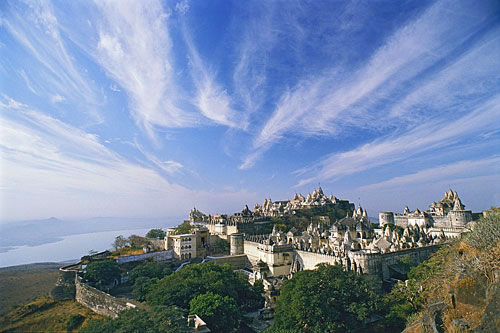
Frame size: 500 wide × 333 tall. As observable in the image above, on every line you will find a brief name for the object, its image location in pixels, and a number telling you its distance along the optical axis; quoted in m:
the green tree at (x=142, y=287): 31.31
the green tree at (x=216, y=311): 22.70
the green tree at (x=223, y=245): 57.17
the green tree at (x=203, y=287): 25.67
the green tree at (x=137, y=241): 57.78
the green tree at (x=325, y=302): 21.52
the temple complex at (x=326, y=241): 32.50
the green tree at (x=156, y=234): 63.79
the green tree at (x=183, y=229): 61.48
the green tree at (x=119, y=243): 57.32
